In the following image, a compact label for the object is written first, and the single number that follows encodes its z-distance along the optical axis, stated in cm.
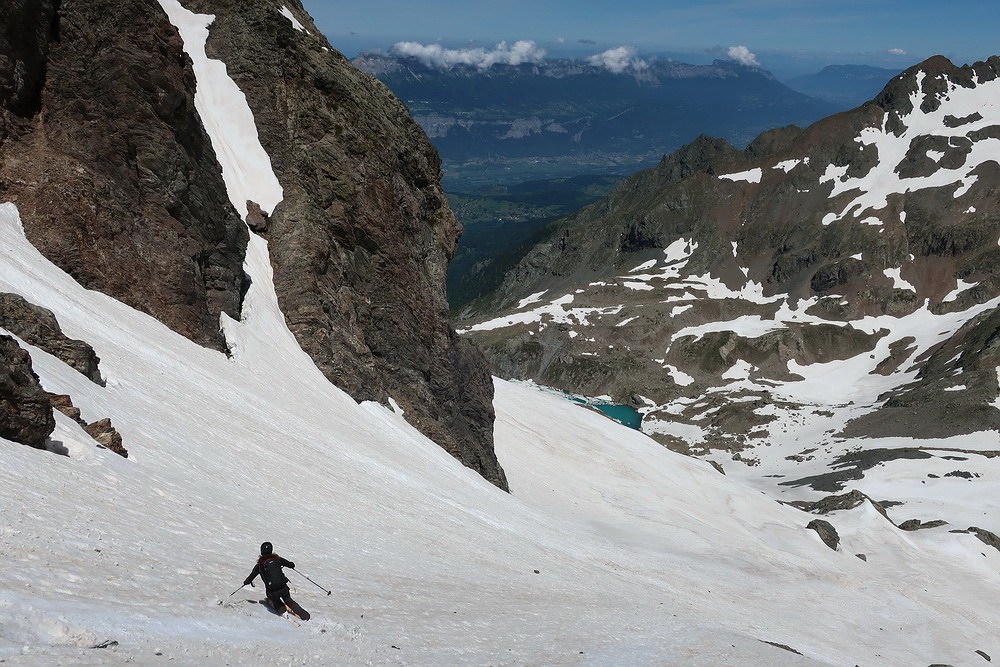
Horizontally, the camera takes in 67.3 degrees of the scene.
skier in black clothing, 1312
